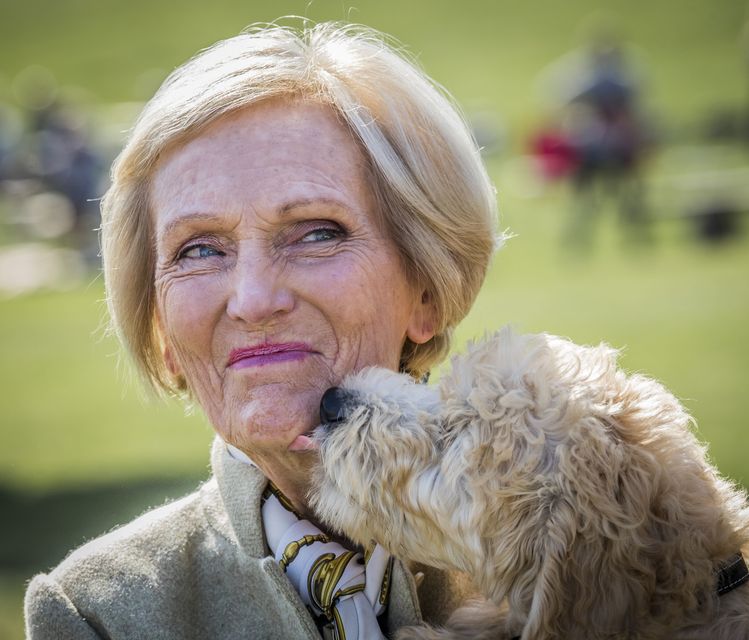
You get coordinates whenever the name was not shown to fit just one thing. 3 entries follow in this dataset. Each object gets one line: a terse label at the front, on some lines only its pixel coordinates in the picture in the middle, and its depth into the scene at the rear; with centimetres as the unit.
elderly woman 267
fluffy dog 235
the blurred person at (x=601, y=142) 2153
